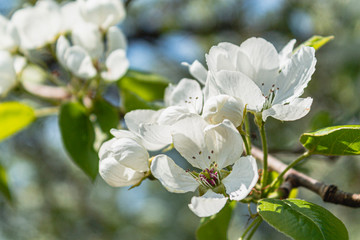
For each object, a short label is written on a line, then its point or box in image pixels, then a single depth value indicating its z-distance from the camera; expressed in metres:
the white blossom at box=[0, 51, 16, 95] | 0.38
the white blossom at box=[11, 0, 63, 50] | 0.39
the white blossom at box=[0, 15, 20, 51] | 0.39
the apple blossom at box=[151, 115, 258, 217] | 0.27
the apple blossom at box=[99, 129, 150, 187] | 0.29
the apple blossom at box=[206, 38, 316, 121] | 0.28
